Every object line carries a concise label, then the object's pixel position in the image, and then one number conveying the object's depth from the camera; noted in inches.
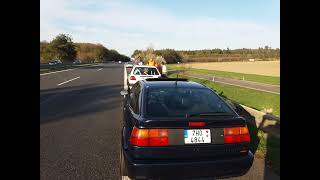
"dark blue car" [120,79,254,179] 88.5
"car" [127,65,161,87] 364.8
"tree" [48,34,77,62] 2230.1
